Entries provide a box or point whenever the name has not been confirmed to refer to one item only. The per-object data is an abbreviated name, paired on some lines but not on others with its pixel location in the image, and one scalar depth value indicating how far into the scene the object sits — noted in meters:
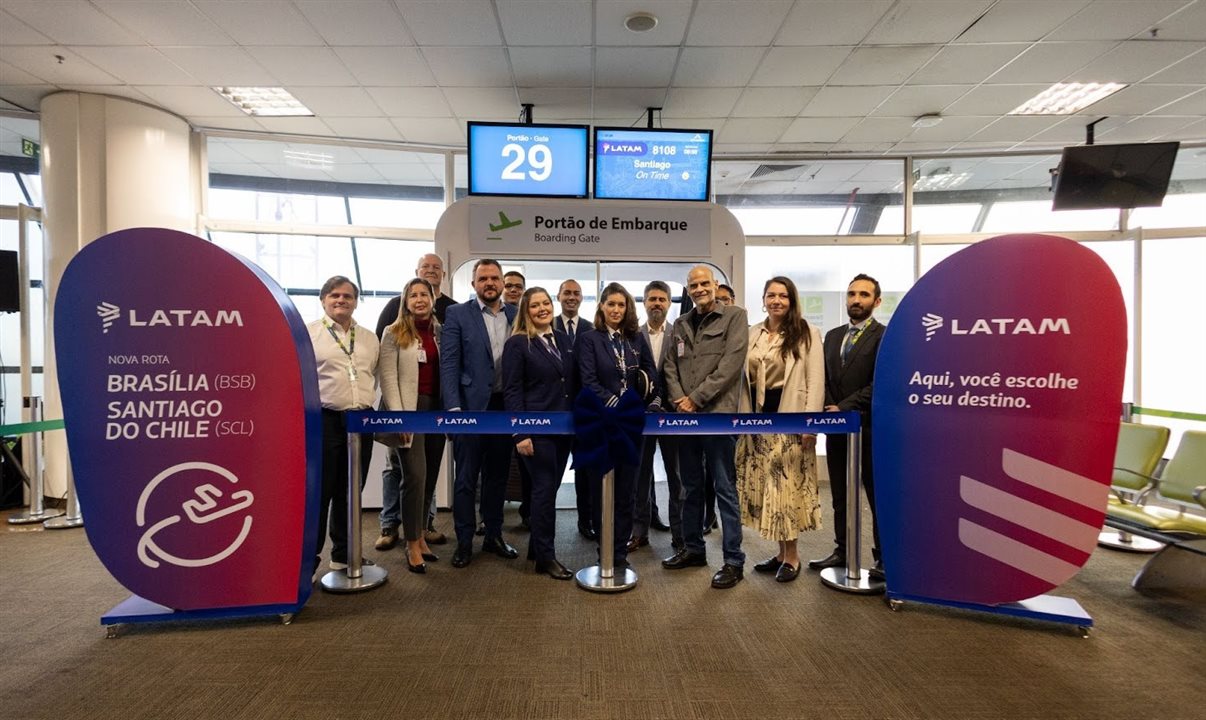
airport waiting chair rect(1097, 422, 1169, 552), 3.52
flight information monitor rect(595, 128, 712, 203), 4.95
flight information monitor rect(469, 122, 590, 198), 4.81
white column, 4.84
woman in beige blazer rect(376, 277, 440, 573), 3.20
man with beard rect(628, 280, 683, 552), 3.58
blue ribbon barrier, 2.79
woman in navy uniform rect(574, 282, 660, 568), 3.02
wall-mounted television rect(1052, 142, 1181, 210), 5.26
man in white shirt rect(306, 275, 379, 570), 2.94
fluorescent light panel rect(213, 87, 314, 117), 4.94
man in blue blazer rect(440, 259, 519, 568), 3.32
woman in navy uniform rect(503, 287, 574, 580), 3.10
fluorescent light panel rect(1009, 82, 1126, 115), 4.81
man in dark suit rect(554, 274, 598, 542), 3.75
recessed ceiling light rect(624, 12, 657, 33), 3.80
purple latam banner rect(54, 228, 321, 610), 2.33
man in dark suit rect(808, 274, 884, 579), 3.09
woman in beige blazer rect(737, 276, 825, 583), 2.99
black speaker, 4.60
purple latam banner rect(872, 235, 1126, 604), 2.34
